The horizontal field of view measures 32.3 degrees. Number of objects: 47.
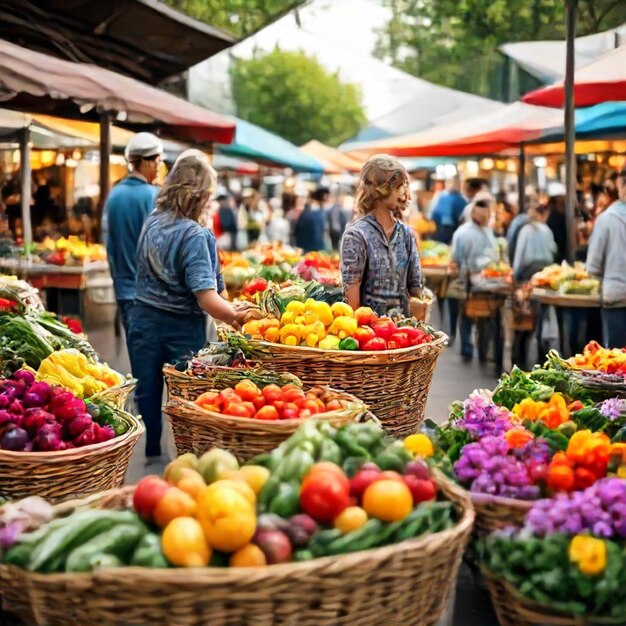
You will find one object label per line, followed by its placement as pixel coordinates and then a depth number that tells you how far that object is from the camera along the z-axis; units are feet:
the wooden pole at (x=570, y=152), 38.73
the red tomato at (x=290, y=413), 14.11
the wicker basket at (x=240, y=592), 8.74
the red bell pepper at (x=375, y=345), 17.35
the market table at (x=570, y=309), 32.65
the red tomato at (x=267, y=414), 14.05
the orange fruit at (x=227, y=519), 9.10
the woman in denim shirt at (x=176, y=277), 19.25
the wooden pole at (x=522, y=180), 57.82
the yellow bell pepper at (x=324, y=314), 18.26
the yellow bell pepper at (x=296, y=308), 18.65
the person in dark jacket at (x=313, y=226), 73.20
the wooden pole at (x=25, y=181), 49.67
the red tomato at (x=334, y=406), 14.55
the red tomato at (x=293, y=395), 14.71
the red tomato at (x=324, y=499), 9.55
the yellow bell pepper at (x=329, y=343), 17.31
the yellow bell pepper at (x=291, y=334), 17.65
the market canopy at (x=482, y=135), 54.39
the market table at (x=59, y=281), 40.14
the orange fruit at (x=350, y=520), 9.43
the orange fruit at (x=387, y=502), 9.61
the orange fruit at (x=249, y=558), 9.07
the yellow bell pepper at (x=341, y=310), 18.52
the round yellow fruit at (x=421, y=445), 12.78
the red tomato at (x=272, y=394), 14.56
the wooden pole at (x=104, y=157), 41.86
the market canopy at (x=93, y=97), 26.18
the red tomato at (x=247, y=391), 14.74
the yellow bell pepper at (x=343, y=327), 17.70
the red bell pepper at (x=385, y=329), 17.84
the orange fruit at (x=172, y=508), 9.46
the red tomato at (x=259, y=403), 14.42
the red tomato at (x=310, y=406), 14.34
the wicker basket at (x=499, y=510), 11.24
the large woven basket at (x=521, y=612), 10.01
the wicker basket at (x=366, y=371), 16.89
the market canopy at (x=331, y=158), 107.45
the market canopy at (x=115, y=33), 44.83
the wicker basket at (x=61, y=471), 12.94
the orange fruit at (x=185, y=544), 8.99
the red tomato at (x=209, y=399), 14.65
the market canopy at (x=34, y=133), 45.11
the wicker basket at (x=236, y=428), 13.78
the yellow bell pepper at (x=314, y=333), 17.51
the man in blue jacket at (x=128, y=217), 24.48
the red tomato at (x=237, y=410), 14.08
